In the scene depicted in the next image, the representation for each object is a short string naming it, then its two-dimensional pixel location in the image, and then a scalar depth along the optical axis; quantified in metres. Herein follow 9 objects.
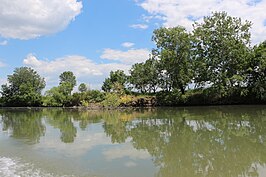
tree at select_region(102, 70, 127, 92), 64.61
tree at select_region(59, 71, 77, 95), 82.12
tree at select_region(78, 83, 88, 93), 69.21
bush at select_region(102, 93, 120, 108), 45.56
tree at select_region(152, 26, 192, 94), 41.91
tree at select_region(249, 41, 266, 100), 35.14
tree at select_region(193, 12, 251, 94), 37.72
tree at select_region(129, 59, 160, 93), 48.37
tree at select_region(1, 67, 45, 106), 69.56
